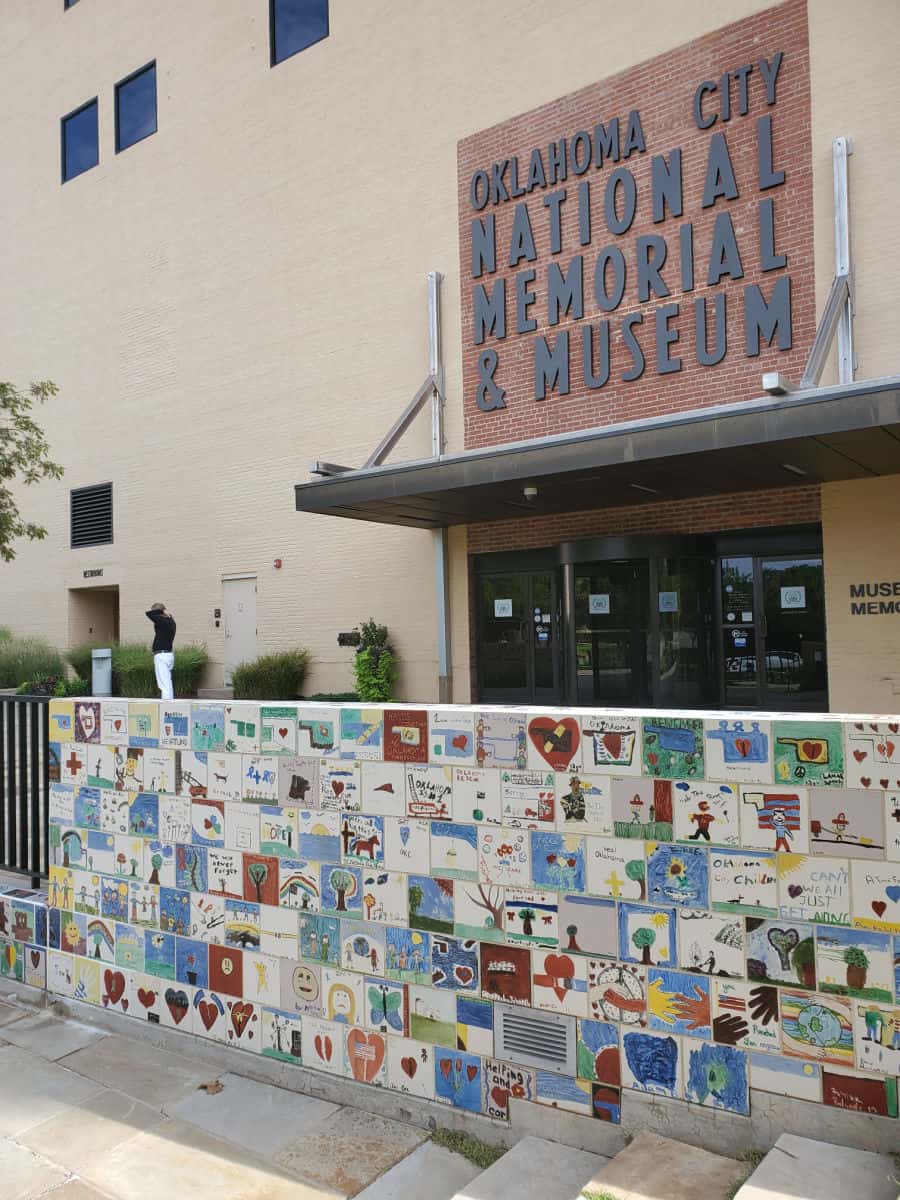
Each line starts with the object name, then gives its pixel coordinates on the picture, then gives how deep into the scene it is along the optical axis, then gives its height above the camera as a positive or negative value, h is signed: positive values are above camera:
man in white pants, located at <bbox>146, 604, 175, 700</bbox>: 15.41 +0.12
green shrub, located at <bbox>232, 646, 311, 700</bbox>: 16.56 -0.50
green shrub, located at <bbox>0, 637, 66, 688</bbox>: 20.83 -0.23
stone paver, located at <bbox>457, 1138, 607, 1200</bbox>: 3.34 -1.97
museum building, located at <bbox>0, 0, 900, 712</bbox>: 11.59 +4.75
